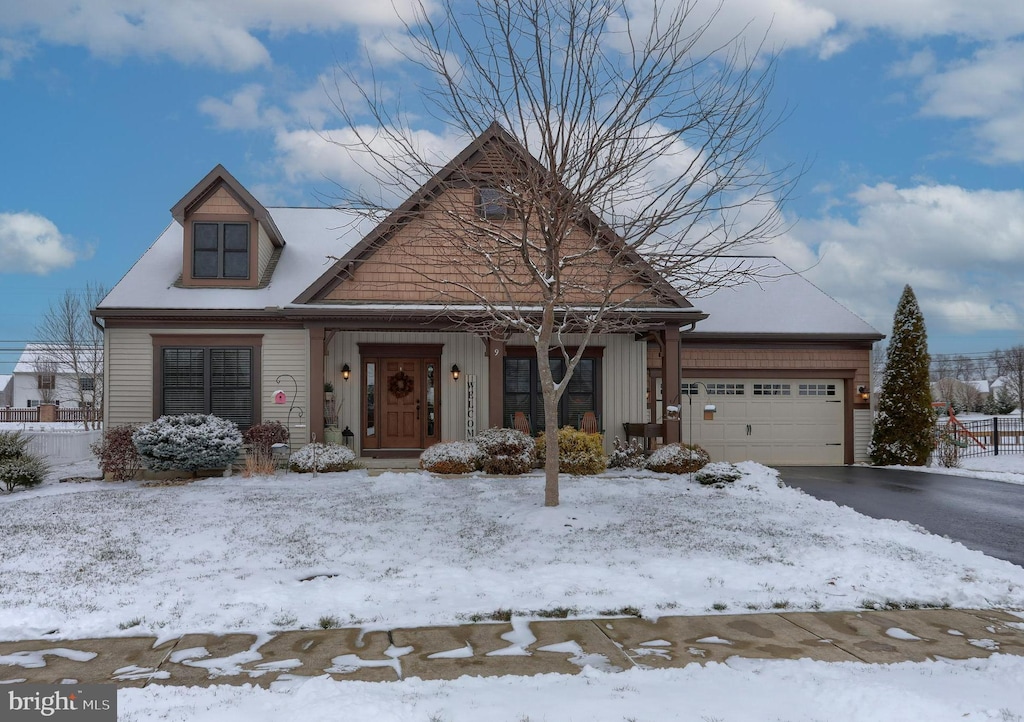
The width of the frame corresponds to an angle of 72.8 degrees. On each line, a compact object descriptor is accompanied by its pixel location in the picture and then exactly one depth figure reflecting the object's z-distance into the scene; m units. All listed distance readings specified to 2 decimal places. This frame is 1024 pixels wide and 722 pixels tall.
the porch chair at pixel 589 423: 15.61
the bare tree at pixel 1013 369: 52.47
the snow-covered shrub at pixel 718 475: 12.49
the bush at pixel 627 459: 14.30
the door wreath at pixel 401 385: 16.08
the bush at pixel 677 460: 13.68
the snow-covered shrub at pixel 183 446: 13.17
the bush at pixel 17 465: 12.65
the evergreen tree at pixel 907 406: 17.36
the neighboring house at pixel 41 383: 45.44
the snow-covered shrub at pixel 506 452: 13.50
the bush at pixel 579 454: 13.42
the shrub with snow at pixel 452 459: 13.49
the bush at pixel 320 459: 13.59
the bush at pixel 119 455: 13.57
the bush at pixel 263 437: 14.29
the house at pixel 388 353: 14.69
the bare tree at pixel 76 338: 27.50
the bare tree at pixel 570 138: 8.95
